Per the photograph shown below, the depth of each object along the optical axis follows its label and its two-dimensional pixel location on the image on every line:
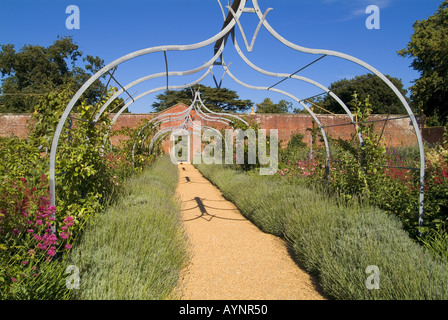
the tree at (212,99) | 36.05
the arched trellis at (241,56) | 2.94
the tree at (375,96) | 36.28
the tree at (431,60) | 17.94
